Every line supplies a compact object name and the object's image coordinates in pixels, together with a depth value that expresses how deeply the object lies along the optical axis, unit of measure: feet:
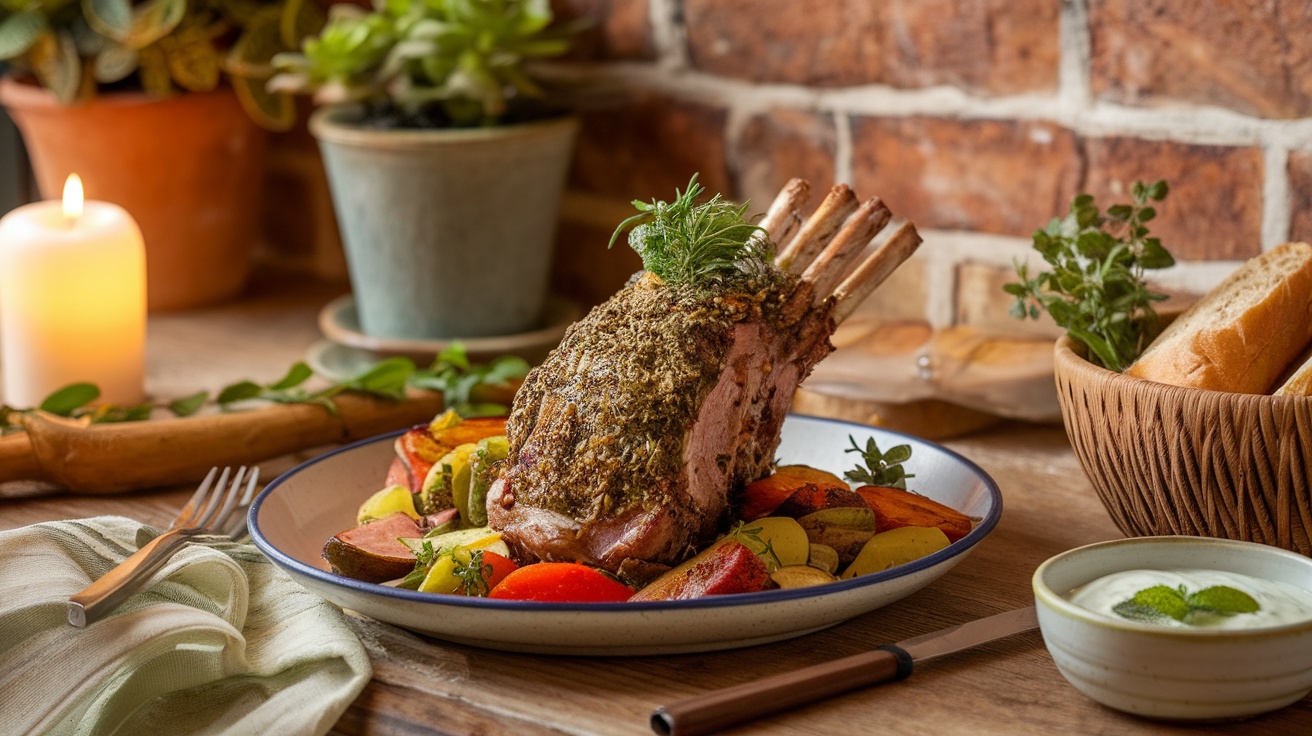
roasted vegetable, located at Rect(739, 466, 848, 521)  3.71
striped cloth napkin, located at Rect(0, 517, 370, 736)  3.09
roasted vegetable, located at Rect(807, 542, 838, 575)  3.52
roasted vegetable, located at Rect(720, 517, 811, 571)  3.48
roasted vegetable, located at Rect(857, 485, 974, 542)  3.69
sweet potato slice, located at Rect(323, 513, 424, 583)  3.51
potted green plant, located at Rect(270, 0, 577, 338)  6.14
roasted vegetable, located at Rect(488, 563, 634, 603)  3.26
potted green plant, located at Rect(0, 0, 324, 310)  6.99
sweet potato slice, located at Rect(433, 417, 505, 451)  4.32
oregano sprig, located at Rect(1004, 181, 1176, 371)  4.08
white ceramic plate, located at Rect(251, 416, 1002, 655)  3.07
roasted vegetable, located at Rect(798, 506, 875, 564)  3.59
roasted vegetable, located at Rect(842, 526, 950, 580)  3.53
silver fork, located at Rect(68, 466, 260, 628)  3.22
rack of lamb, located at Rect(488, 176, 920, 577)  3.43
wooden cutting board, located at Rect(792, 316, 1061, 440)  5.23
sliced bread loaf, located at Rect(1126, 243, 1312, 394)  3.65
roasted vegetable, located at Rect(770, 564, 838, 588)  3.34
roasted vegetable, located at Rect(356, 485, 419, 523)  4.07
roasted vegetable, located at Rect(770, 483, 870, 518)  3.62
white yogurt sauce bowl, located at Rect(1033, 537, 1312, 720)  2.76
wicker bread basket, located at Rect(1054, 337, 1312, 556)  3.33
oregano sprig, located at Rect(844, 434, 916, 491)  4.19
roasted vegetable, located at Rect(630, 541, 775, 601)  3.21
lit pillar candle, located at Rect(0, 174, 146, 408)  5.76
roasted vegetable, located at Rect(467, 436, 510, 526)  3.90
